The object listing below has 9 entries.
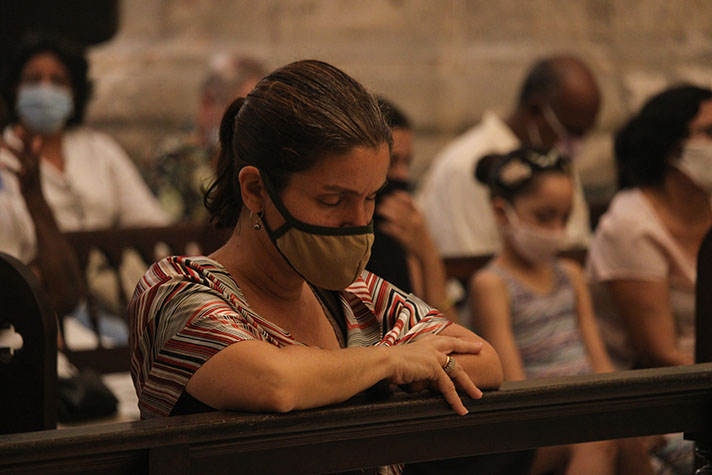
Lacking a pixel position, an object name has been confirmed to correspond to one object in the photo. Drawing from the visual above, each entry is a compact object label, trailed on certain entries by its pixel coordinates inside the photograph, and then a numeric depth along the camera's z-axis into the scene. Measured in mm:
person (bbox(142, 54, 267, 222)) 13164
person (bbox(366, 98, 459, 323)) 7727
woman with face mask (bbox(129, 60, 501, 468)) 3418
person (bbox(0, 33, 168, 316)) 8648
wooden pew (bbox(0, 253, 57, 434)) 4355
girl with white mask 7016
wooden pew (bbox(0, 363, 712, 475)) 3045
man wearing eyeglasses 11703
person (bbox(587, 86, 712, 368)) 7527
